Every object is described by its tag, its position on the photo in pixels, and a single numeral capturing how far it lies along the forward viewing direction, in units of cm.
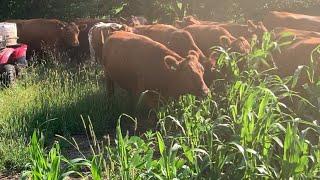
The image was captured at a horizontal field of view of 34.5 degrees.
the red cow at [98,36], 1062
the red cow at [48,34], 1289
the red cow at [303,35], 725
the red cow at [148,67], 636
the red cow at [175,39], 695
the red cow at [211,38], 747
